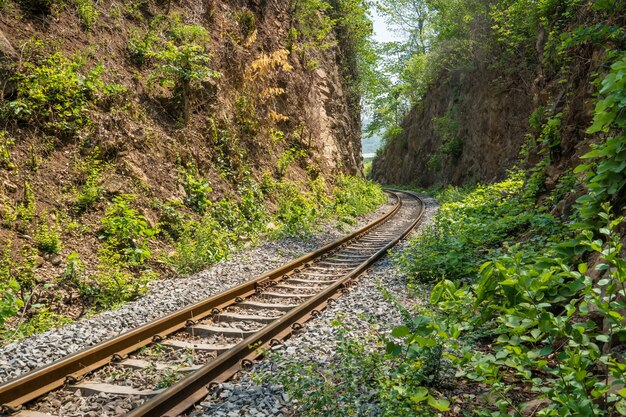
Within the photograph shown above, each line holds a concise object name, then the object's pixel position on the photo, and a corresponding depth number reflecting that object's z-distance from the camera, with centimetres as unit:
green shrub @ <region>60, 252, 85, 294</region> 636
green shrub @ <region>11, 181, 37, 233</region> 649
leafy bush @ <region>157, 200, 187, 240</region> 884
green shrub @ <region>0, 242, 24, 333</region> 522
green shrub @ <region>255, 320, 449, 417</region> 297
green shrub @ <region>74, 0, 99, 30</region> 944
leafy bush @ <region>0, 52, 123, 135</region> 743
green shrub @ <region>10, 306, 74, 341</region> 523
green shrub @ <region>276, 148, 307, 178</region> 1441
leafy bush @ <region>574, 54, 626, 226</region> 359
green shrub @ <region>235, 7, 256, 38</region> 1475
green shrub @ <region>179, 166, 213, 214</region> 998
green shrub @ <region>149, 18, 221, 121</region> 1062
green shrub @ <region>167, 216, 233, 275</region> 813
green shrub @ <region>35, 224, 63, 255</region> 652
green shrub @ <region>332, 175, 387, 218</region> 1641
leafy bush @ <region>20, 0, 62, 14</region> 847
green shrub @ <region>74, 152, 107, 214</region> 754
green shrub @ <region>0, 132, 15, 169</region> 682
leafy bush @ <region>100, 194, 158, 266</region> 741
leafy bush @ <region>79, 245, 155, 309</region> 638
